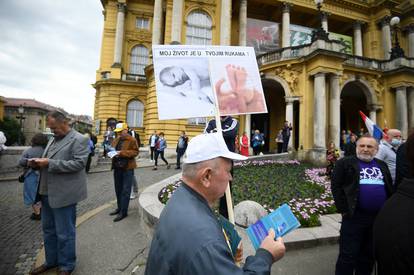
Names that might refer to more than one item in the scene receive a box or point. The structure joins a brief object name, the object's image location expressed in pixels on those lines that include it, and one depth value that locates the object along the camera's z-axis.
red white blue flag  4.17
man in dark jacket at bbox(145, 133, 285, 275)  1.04
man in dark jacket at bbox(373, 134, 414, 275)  1.36
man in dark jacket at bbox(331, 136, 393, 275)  2.68
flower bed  5.00
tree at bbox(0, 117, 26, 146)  48.31
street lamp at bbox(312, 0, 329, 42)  14.84
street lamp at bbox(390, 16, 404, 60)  17.66
